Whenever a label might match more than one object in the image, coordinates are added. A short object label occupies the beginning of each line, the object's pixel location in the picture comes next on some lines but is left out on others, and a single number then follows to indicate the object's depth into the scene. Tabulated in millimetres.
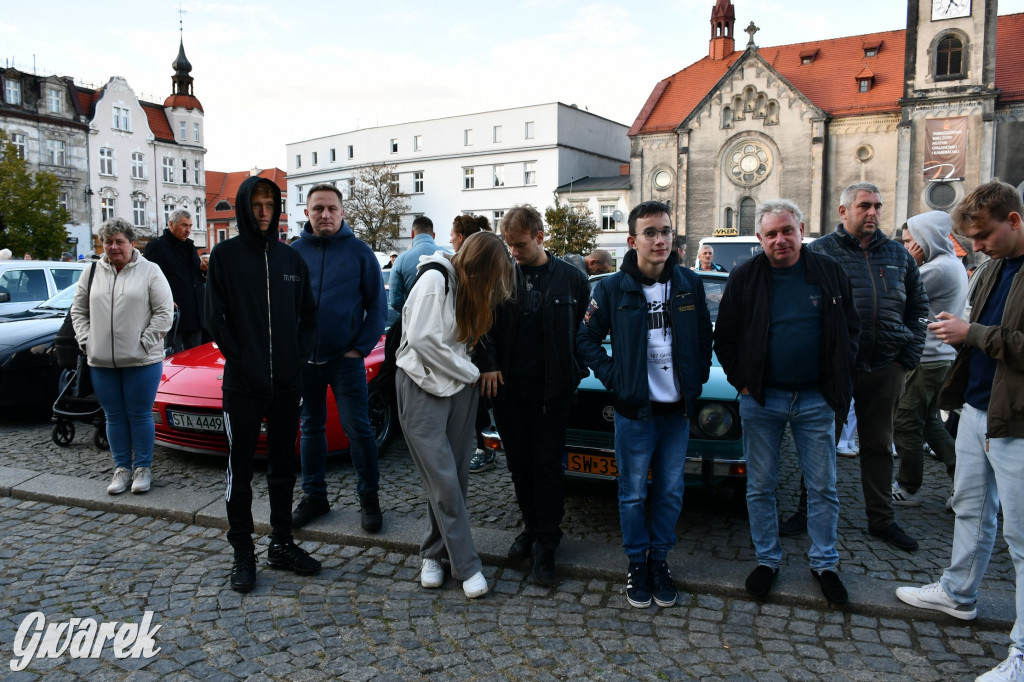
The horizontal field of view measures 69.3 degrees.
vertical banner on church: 38875
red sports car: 5969
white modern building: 56875
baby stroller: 6375
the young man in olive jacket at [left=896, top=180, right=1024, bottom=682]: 3064
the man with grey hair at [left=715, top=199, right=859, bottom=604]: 3773
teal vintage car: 4445
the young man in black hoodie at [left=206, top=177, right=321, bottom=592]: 4012
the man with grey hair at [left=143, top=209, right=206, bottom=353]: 7414
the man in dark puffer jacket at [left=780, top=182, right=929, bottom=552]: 4344
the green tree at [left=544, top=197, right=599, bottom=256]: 49750
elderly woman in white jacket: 5465
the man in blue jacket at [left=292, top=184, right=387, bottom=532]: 4793
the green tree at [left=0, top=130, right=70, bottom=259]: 31500
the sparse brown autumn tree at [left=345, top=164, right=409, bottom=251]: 57656
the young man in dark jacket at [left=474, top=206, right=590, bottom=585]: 4020
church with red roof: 38812
